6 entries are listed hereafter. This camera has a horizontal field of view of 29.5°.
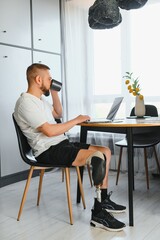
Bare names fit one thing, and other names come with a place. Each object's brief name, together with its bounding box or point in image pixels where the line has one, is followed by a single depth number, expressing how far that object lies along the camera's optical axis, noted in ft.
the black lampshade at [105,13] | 6.07
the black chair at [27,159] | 7.06
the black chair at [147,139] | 9.45
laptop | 7.95
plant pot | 8.82
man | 6.70
